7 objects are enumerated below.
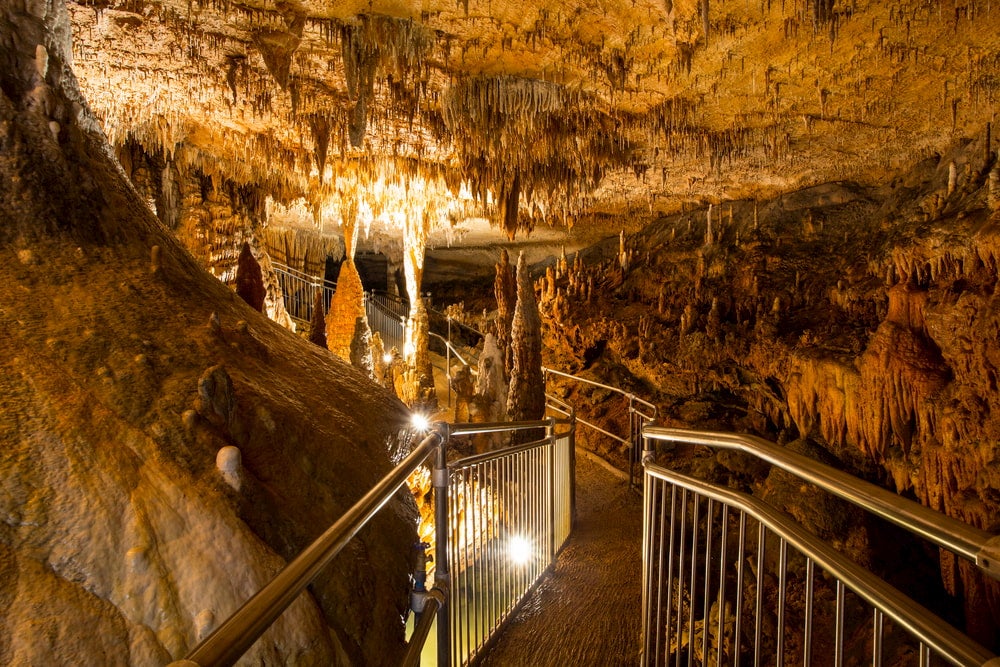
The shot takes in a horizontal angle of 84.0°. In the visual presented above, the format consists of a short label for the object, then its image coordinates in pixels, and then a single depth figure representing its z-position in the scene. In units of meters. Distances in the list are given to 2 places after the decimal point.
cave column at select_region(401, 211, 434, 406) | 11.89
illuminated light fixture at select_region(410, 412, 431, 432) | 3.30
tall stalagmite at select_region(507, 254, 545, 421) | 9.03
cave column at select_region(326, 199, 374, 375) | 11.92
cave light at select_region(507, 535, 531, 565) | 4.02
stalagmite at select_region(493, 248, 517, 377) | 11.95
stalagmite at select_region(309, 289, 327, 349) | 8.57
